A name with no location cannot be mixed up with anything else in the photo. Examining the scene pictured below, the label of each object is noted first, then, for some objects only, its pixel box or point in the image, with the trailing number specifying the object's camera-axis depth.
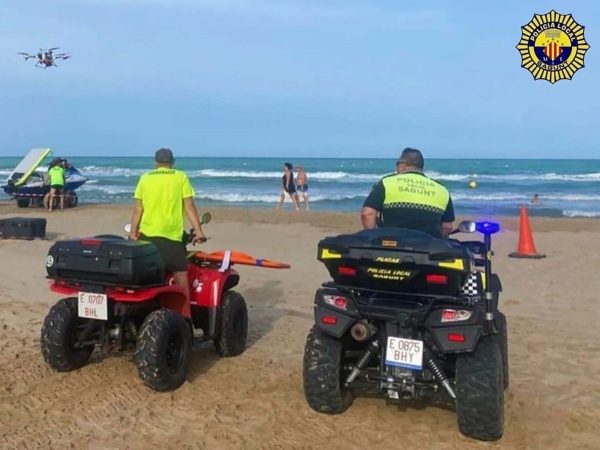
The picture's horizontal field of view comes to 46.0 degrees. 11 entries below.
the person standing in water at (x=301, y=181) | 25.22
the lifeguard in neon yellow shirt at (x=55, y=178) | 21.18
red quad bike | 4.80
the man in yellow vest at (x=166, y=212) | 5.49
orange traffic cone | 12.19
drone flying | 22.20
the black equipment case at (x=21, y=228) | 13.75
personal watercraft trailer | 22.14
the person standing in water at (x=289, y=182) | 23.09
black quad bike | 4.09
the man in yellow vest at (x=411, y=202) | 4.66
